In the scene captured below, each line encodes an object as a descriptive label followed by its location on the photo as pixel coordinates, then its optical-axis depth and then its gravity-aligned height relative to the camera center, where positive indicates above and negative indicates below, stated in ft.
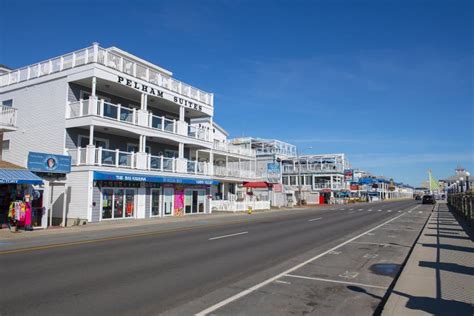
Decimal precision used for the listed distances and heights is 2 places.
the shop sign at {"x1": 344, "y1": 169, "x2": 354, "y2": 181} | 313.98 +16.71
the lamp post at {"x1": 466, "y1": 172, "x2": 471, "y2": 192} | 91.60 +2.77
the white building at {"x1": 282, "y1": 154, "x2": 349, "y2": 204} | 297.74 +17.59
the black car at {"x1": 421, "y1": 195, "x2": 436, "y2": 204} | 219.82 -2.49
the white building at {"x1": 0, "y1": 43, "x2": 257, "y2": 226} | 82.43 +14.56
